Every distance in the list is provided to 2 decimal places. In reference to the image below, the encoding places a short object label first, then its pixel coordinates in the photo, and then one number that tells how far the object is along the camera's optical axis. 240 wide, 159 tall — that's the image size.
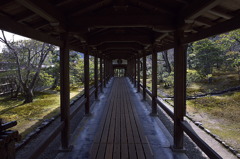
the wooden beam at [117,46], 8.87
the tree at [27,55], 11.66
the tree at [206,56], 16.22
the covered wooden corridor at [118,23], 2.65
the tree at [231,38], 10.68
